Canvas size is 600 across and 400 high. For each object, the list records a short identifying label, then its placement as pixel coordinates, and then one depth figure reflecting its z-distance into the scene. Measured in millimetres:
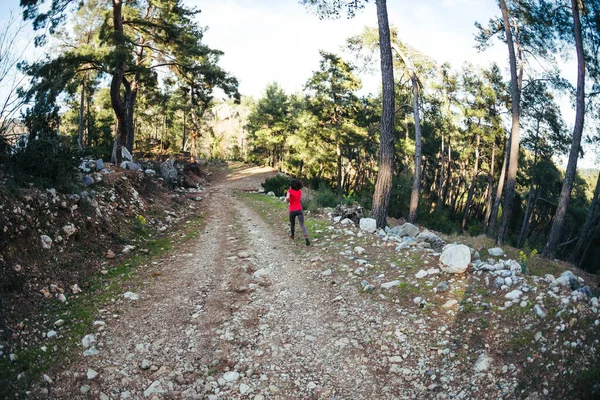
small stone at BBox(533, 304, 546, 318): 4090
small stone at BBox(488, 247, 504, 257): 6878
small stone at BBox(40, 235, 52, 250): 5657
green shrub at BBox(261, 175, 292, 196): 20878
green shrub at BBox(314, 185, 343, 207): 13219
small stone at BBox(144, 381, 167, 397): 3367
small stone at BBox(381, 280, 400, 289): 5621
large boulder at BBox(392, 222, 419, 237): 9062
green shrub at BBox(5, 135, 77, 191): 6259
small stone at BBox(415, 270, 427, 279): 5742
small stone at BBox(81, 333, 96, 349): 3996
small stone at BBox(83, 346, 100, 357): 3822
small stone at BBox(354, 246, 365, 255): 7332
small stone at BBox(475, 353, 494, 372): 3615
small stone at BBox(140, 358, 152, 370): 3728
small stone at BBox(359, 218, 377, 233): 8922
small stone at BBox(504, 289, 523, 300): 4604
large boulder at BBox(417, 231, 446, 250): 8062
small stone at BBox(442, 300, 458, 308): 4832
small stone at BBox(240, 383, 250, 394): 3482
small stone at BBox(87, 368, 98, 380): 3475
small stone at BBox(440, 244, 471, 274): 5589
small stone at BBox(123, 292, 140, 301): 5289
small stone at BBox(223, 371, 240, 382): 3643
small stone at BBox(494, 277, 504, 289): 5043
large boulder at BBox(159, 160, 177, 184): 18367
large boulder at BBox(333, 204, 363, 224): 10414
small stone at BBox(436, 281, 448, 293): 5230
